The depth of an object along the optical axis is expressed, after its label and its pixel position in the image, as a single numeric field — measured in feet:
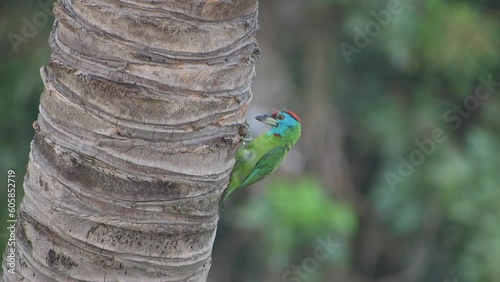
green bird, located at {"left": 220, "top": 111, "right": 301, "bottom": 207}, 33.47
